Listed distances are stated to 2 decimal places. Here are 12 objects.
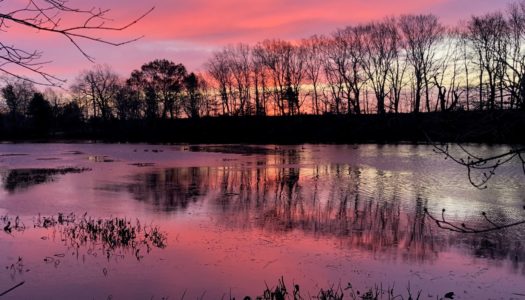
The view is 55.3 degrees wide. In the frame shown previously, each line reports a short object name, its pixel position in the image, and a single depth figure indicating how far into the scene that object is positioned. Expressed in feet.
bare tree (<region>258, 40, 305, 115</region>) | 252.83
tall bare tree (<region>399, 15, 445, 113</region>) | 208.33
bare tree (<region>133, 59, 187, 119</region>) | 299.99
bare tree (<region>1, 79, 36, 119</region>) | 316.19
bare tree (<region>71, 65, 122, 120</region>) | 325.62
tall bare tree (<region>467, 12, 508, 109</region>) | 164.08
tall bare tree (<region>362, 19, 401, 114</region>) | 219.41
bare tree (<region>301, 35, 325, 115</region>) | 250.98
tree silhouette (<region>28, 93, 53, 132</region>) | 297.74
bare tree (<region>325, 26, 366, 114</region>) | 228.22
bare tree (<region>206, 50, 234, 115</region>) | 285.43
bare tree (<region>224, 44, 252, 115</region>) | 276.62
